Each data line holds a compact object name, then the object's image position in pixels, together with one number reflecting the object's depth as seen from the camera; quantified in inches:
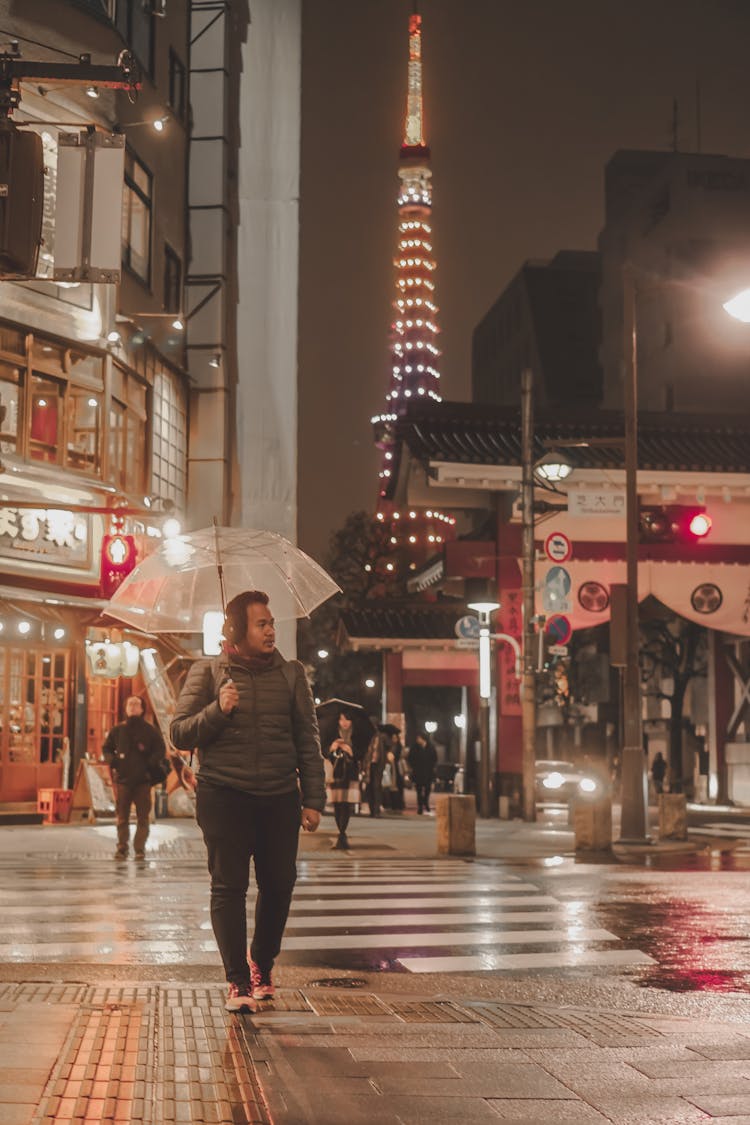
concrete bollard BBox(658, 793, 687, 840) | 891.4
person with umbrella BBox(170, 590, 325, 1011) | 281.4
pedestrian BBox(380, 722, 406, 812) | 1349.7
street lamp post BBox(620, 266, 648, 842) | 835.4
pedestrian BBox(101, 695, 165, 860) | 685.9
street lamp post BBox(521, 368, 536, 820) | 1047.0
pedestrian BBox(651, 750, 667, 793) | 1856.5
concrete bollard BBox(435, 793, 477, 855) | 757.9
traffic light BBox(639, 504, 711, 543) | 930.7
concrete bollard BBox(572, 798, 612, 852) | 771.4
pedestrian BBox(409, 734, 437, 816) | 1300.4
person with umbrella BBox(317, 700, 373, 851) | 790.5
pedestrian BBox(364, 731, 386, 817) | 1243.2
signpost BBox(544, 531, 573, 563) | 1091.3
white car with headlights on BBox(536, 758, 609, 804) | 1464.1
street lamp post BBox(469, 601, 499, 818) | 1075.9
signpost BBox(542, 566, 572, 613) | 1067.3
